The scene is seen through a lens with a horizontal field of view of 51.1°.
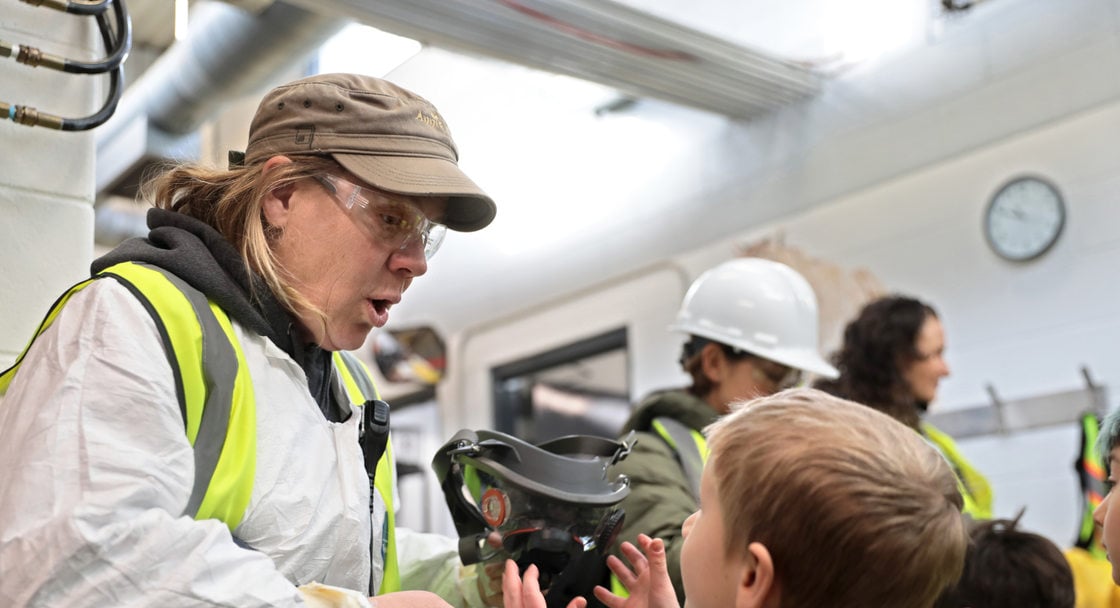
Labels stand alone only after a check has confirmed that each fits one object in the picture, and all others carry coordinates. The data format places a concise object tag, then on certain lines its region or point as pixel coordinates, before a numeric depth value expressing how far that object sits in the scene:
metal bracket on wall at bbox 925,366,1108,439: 4.21
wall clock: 4.46
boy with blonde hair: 1.30
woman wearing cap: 1.18
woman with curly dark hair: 3.15
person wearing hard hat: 2.31
